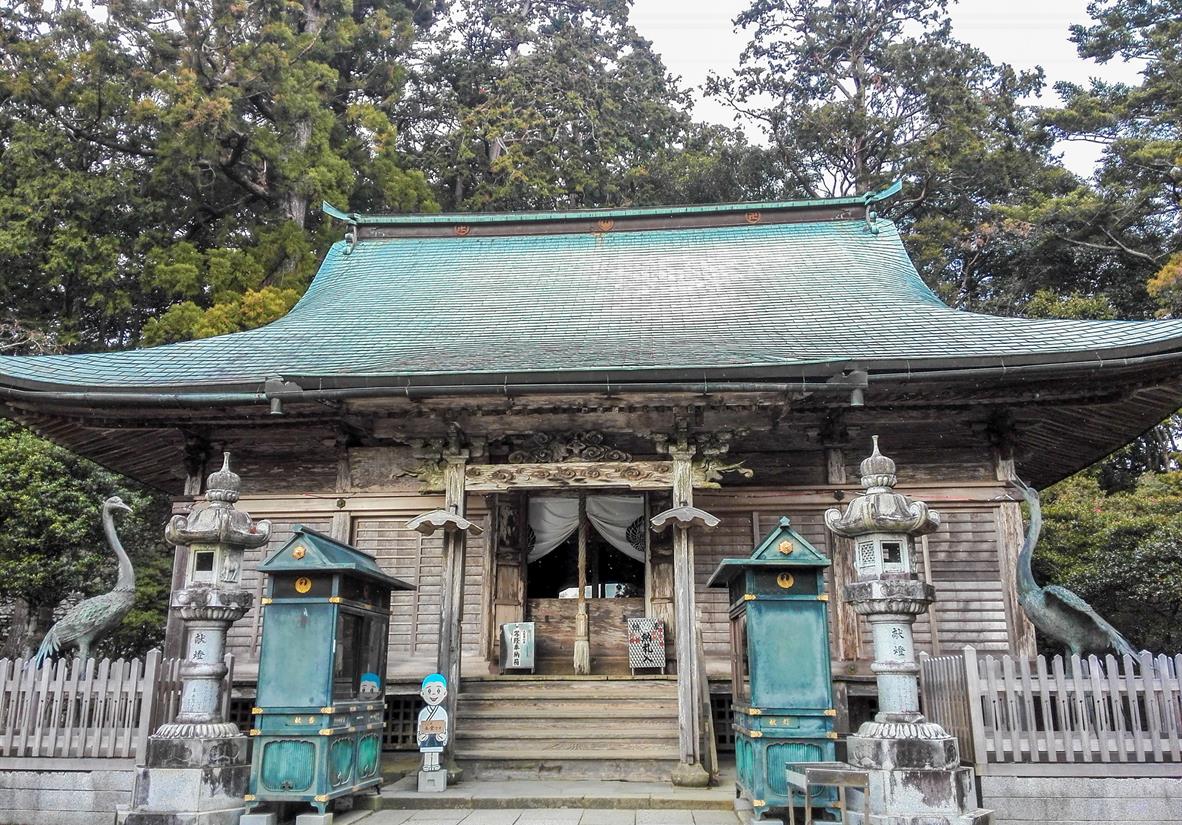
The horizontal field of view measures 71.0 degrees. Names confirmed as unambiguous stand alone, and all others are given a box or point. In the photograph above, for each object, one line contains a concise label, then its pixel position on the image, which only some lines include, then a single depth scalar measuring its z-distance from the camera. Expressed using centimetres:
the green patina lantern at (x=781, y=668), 612
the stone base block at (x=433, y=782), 701
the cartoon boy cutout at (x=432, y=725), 709
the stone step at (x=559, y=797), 670
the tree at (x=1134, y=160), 2384
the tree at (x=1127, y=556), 1291
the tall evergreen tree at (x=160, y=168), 2064
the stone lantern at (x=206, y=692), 598
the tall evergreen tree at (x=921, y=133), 2734
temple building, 796
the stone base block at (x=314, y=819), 610
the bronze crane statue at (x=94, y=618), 793
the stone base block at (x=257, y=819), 608
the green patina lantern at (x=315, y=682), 628
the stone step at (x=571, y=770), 756
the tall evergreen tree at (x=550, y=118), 2986
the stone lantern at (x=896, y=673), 550
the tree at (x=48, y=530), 1295
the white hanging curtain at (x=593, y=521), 1128
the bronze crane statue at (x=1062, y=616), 742
